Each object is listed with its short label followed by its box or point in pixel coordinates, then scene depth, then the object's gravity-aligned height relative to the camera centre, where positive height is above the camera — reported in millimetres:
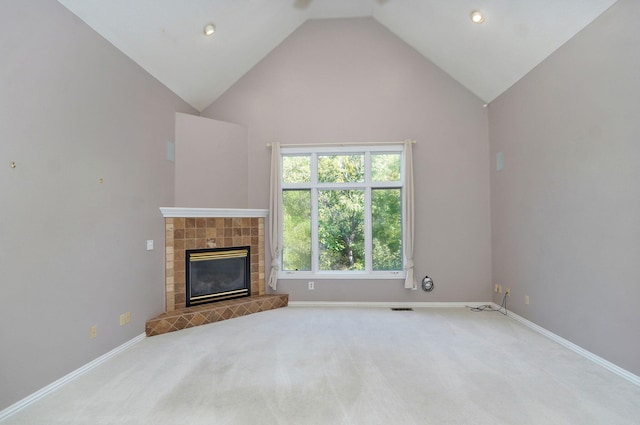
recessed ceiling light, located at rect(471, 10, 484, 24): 3412 +2236
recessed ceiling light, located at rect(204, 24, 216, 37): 3672 +2277
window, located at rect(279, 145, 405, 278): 4785 +114
